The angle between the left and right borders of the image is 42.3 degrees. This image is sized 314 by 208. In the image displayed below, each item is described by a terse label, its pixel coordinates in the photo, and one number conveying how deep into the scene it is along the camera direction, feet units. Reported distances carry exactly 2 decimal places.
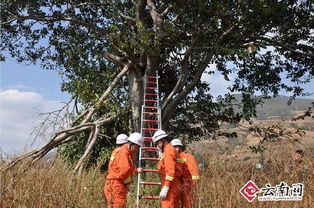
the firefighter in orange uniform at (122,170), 23.95
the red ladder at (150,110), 38.33
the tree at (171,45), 37.24
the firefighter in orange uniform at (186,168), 24.90
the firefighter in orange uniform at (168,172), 23.35
